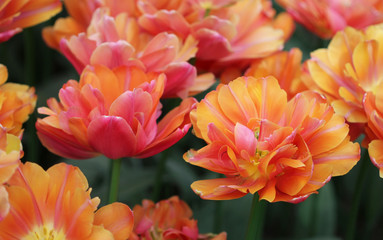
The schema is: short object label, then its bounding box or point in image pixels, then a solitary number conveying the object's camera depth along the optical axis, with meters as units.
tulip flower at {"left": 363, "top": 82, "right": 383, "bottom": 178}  0.60
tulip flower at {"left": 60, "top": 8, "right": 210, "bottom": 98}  0.64
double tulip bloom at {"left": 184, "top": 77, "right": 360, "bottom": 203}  0.58
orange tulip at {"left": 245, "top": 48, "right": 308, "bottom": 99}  0.68
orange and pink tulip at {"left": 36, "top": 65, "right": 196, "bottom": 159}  0.60
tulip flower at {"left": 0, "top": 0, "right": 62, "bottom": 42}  0.66
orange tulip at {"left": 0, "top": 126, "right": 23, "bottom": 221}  0.54
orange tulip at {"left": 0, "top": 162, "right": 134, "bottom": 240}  0.57
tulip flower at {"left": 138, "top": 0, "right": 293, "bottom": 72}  0.68
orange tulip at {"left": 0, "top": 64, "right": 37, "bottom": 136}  0.61
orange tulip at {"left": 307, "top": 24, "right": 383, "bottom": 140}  0.65
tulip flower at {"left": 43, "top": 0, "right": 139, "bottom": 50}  0.72
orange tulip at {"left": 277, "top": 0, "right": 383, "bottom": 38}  0.77
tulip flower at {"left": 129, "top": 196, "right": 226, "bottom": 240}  0.62
